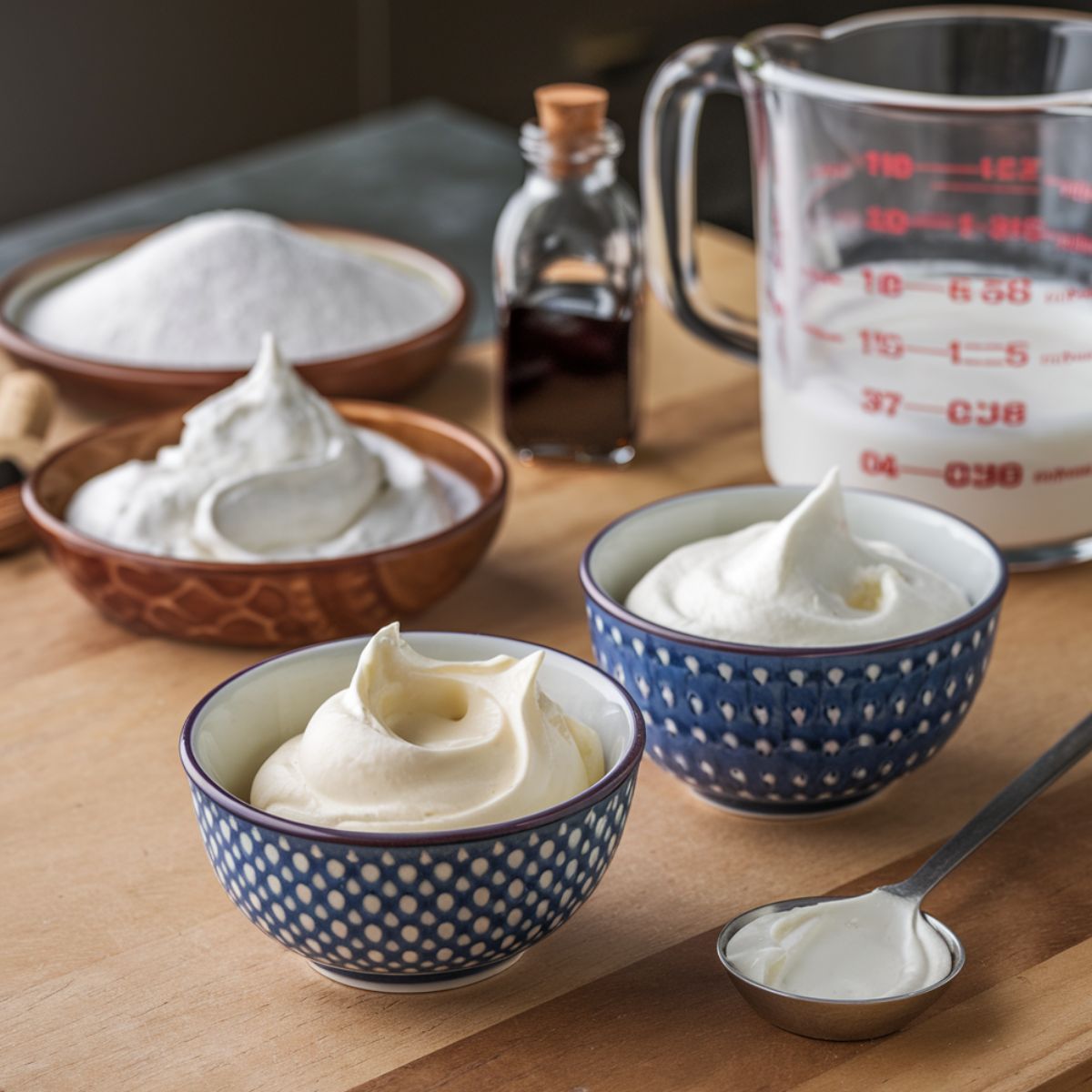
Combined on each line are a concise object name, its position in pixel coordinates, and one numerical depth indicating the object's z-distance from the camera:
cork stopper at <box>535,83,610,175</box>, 1.00
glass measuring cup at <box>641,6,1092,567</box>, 0.94
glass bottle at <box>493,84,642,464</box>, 1.02
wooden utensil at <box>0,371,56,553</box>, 0.99
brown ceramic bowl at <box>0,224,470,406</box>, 1.03
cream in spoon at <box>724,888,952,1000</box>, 0.79
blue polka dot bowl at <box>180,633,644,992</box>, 0.77
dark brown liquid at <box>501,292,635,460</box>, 1.02
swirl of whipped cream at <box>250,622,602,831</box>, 0.78
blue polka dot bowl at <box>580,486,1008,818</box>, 0.82
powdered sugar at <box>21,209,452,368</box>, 1.06
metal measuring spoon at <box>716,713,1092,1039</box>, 0.78
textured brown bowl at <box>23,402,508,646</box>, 0.91
